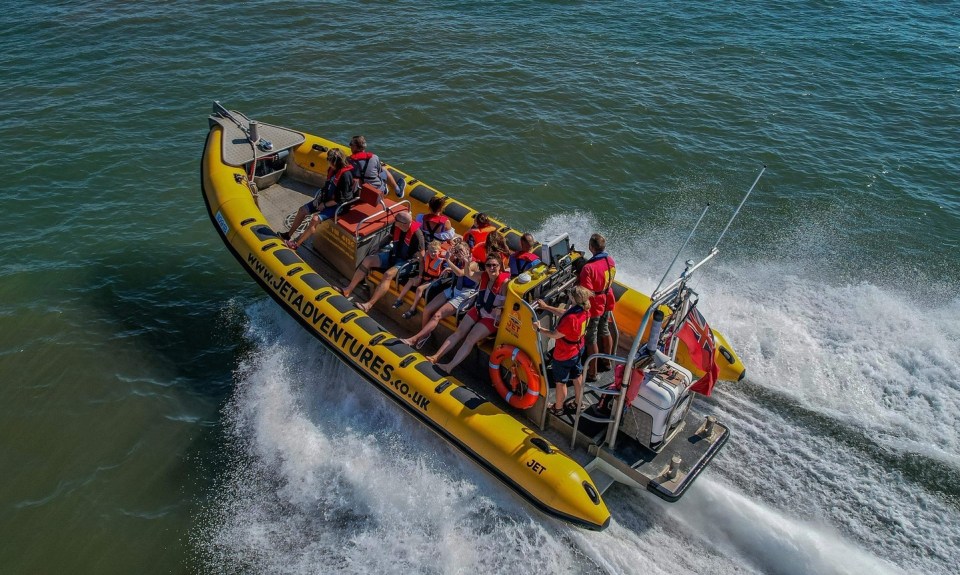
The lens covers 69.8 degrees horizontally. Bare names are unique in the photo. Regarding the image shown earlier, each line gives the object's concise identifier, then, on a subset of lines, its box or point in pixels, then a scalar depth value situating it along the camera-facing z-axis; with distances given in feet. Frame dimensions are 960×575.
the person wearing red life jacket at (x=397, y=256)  27.40
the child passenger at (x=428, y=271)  26.43
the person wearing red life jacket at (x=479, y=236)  26.54
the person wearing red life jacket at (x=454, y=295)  25.54
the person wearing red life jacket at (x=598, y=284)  22.68
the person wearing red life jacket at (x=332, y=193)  29.71
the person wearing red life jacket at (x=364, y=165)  29.71
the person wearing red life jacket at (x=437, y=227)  27.37
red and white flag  23.22
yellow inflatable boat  21.61
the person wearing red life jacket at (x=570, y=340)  20.76
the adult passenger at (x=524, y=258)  23.98
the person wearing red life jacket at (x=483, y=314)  23.88
